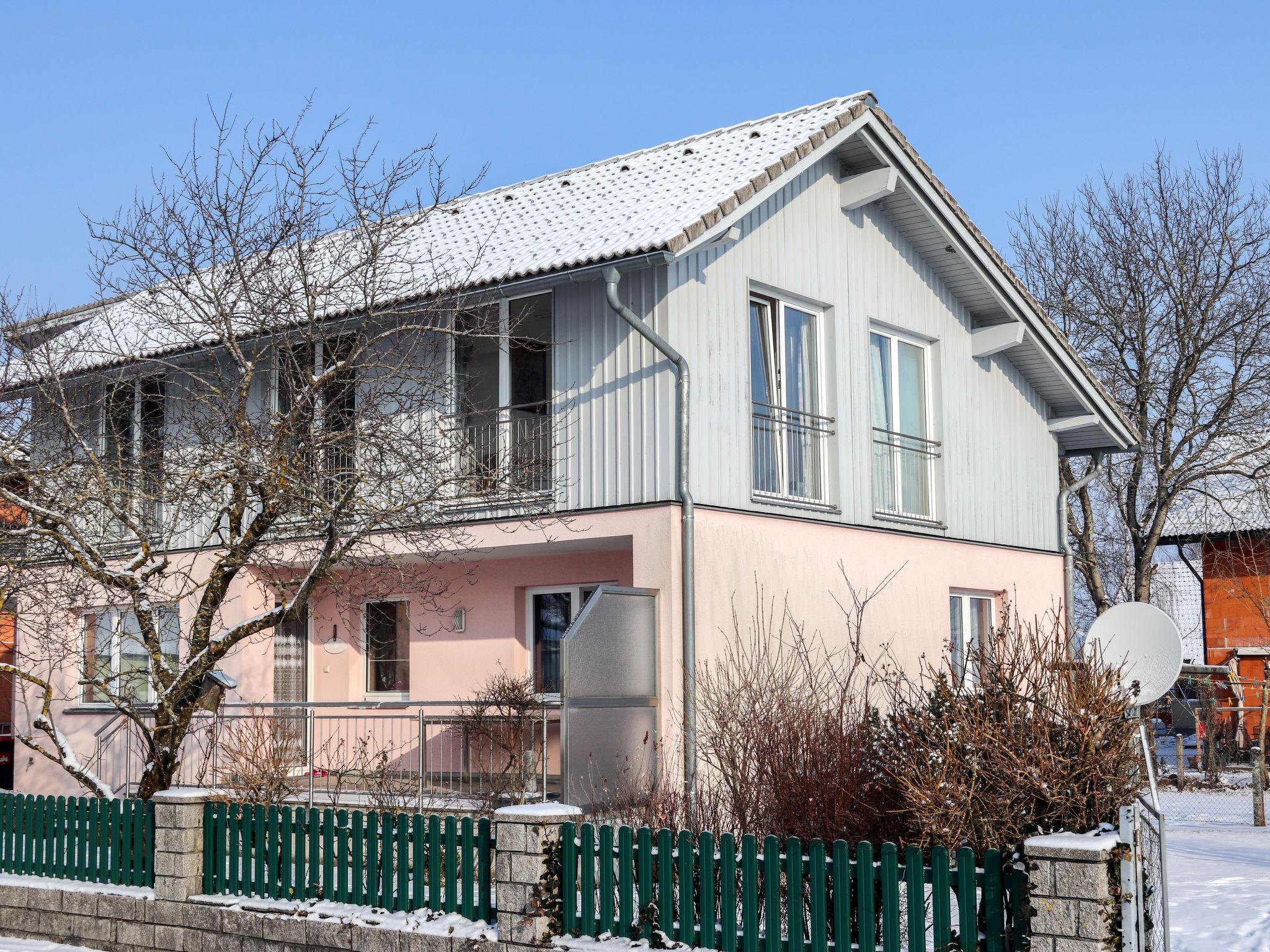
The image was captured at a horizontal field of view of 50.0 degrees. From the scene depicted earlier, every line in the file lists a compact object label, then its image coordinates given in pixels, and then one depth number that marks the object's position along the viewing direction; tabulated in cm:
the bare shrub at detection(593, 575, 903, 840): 854
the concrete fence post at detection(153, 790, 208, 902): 954
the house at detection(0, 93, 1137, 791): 1280
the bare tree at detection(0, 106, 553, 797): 1059
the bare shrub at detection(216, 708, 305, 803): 1107
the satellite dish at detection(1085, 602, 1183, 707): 1014
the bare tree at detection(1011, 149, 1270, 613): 2534
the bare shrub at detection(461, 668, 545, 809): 1277
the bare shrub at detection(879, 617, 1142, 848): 732
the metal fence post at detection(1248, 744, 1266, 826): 1566
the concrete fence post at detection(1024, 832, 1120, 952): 620
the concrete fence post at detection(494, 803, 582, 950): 799
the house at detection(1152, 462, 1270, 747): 2850
